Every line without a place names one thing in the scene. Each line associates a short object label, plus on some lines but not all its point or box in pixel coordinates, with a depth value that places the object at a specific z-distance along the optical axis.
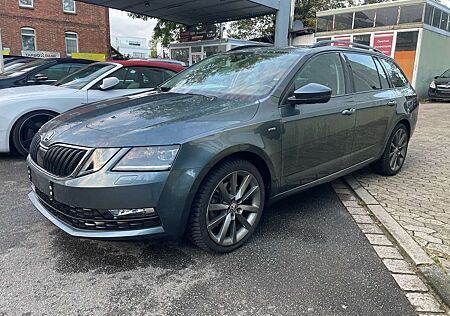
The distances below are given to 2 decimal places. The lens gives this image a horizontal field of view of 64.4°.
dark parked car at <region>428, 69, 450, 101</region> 15.67
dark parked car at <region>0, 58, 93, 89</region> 6.45
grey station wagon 2.35
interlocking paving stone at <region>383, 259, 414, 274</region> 2.68
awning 11.71
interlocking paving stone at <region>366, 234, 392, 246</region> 3.10
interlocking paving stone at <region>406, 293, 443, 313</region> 2.28
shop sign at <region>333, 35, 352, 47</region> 17.91
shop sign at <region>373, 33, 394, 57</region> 16.50
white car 5.02
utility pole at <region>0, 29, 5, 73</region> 8.71
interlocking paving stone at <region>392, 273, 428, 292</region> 2.47
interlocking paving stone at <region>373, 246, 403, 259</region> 2.89
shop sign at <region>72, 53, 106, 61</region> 21.41
